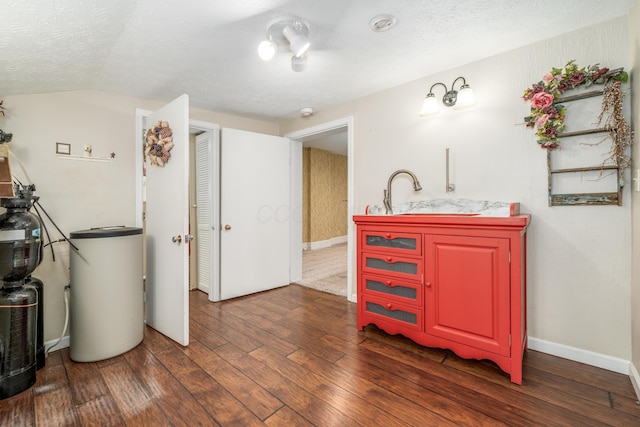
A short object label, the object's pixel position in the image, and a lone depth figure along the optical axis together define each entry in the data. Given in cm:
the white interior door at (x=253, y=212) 327
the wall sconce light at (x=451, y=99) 224
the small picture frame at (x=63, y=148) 225
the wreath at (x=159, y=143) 230
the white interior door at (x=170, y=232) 219
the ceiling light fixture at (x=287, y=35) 170
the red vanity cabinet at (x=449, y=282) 171
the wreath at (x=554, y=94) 181
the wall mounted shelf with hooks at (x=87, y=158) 227
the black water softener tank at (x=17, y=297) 166
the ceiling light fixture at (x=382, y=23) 168
